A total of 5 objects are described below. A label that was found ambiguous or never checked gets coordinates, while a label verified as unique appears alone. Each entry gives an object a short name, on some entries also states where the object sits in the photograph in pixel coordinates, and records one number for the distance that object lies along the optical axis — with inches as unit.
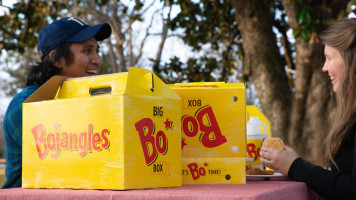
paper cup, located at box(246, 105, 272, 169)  81.6
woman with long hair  64.1
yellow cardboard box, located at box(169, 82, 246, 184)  62.4
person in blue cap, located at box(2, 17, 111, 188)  88.0
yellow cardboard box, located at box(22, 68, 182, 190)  52.2
